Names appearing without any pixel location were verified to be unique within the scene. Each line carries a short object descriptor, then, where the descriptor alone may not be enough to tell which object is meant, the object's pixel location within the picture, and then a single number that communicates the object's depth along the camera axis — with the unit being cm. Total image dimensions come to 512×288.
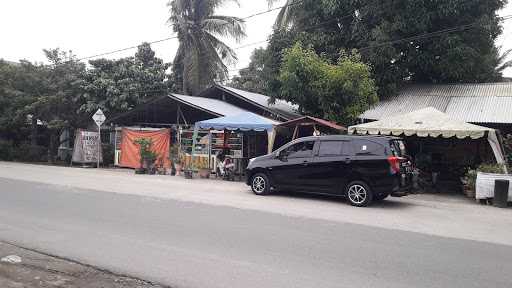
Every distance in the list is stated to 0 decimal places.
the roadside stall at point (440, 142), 1384
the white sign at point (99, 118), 2100
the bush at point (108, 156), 2347
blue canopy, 1673
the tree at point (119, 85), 2412
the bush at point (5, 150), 2638
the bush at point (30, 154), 2586
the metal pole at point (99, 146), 2307
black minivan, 1096
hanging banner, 2081
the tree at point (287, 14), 2418
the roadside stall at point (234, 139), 1700
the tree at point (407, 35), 2009
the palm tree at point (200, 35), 2781
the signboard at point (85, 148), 2259
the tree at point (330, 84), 1822
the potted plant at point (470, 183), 1378
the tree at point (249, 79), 3791
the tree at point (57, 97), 2378
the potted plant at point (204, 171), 1786
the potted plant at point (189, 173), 1761
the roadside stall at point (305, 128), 1650
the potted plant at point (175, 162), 1893
